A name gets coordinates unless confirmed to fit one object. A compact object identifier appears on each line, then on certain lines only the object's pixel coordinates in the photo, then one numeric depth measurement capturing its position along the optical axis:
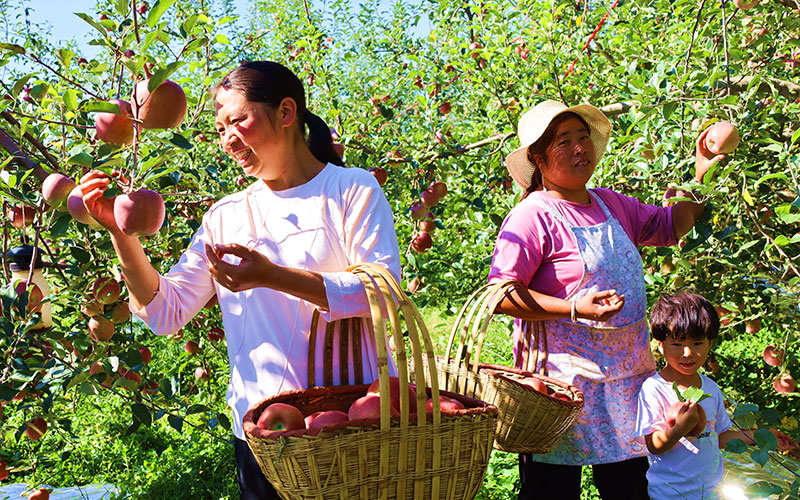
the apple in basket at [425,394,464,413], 1.13
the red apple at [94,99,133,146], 1.13
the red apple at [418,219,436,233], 2.62
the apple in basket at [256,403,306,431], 1.08
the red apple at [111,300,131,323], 1.72
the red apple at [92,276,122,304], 1.61
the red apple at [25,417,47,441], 1.81
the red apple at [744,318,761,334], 2.75
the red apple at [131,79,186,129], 1.09
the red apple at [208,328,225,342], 2.56
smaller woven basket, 1.40
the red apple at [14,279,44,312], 1.45
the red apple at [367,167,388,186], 2.41
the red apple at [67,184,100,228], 1.18
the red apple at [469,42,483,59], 2.81
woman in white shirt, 1.23
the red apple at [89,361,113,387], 1.64
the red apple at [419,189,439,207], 2.50
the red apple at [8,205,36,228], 1.61
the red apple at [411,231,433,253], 2.60
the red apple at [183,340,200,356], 2.84
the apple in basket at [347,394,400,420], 1.10
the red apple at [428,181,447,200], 2.54
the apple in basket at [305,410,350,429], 1.09
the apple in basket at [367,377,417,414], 1.17
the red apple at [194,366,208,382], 2.92
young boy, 1.63
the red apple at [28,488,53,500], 1.99
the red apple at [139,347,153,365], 2.01
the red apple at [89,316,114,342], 1.67
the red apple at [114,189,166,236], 1.08
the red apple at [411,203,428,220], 2.52
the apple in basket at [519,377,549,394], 1.44
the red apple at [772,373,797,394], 2.47
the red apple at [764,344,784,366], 2.73
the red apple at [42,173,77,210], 1.24
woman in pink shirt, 1.57
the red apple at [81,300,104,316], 1.66
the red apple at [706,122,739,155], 1.54
